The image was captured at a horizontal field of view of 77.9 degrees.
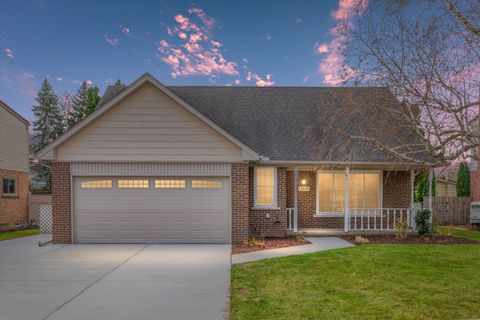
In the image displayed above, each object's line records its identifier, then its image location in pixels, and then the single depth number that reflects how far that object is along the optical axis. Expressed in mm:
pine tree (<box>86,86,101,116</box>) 27570
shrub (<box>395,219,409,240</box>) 11312
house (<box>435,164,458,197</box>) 25734
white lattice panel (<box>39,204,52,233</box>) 13203
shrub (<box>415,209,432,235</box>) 11555
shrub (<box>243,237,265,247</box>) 10309
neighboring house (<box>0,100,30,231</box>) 17281
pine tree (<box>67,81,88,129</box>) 33094
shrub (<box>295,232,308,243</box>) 10909
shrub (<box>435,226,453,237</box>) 12027
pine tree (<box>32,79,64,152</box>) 32531
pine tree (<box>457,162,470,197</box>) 20048
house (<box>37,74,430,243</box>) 10750
